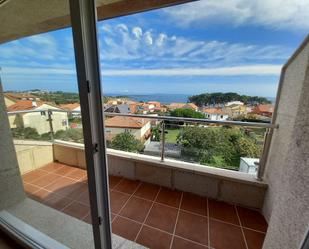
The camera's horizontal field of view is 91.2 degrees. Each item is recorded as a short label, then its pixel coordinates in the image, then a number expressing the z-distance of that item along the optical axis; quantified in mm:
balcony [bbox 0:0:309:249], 711
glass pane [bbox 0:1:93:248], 972
